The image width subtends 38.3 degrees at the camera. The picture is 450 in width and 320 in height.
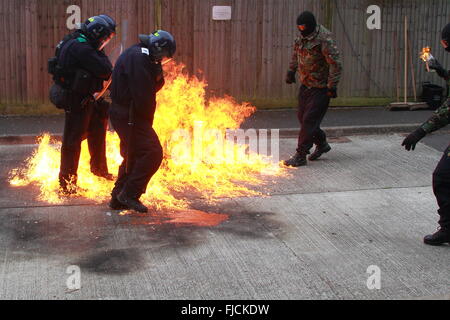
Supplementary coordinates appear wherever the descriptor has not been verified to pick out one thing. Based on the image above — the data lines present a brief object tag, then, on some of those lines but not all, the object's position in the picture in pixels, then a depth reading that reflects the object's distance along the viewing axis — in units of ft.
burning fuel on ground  23.72
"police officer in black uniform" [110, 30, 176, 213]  20.40
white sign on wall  39.11
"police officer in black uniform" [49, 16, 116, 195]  22.11
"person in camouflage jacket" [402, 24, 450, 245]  18.22
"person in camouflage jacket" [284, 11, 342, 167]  26.99
